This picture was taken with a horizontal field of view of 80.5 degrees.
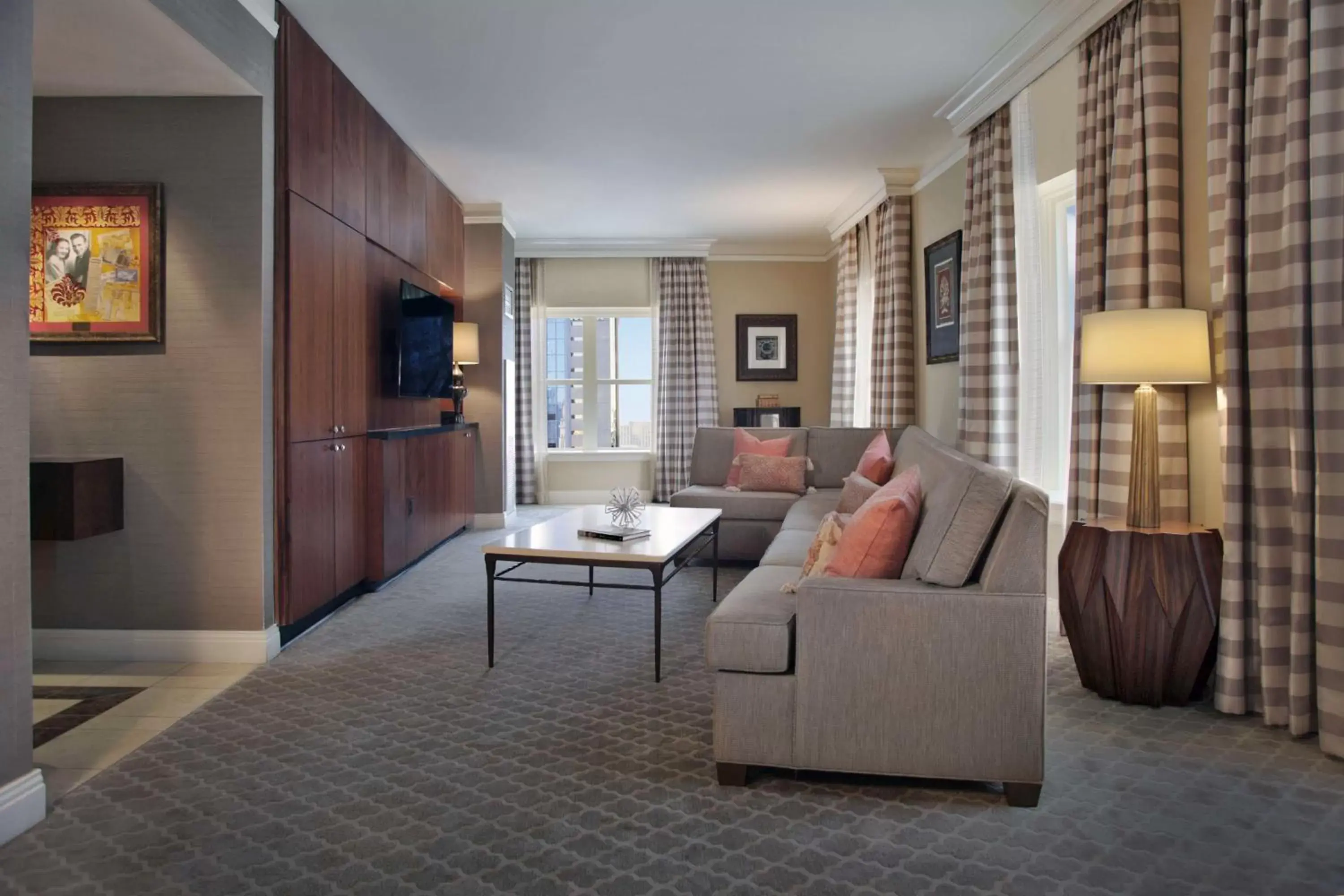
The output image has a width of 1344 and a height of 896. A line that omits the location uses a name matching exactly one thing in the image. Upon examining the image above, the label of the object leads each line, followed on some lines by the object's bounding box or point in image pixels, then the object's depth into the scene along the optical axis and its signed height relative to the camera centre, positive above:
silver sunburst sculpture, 3.70 -0.37
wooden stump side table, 2.62 -0.60
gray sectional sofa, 2.01 -0.61
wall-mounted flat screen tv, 4.89 +0.55
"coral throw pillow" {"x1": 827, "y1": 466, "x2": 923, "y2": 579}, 2.26 -0.33
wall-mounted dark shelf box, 2.90 -0.25
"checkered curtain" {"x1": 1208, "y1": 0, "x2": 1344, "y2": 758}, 2.25 +0.23
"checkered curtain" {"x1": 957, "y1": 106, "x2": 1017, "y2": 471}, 4.31 +0.69
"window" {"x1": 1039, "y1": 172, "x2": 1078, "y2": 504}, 4.04 +0.62
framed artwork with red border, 3.18 +0.67
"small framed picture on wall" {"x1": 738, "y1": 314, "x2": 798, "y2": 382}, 8.49 +0.87
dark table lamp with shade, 6.34 +0.66
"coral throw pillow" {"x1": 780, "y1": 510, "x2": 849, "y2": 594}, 2.45 -0.40
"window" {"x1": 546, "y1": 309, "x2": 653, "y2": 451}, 8.55 +0.52
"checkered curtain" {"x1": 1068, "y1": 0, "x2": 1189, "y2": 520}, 2.94 +0.83
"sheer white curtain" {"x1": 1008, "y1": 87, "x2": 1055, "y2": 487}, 4.14 +0.62
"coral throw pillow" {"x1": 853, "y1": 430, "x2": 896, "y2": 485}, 4.13 -0.19
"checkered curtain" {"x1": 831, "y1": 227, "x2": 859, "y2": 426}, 7.22 +0.90
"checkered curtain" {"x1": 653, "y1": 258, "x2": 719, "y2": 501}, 8.34 +0.76
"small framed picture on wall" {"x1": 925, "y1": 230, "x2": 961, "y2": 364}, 5.19 +0.87
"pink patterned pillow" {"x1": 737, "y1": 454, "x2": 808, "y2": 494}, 5.41 -0.32
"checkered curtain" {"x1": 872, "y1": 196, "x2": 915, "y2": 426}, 5.99 +0.81
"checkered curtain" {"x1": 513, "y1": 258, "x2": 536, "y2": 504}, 8.30 +0.65
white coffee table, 2.96 -0.47
